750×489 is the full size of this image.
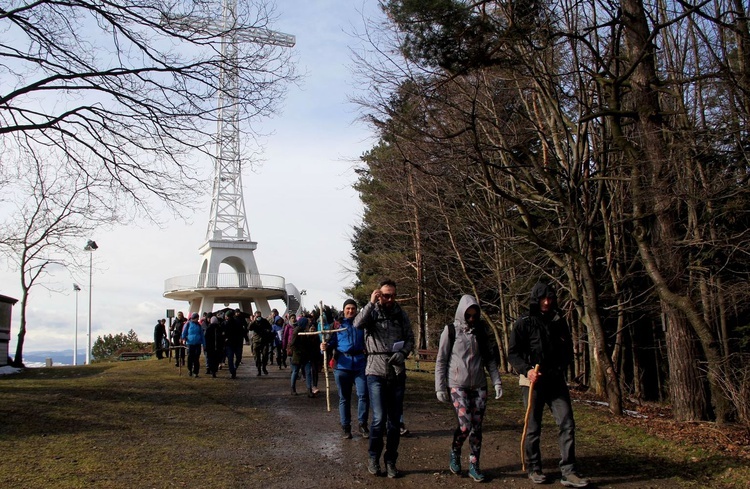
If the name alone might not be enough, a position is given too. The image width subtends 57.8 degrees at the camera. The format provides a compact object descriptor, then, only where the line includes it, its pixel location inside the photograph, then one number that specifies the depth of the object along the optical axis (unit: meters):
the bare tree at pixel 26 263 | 24.80
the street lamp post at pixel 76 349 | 44.51
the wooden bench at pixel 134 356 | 31.50
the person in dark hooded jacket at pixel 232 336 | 17.20
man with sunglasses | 7.18
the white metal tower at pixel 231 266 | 46.81
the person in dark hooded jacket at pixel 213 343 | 17.30
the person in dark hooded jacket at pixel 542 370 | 6.79
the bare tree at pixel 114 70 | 11.38
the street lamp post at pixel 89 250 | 36.72
